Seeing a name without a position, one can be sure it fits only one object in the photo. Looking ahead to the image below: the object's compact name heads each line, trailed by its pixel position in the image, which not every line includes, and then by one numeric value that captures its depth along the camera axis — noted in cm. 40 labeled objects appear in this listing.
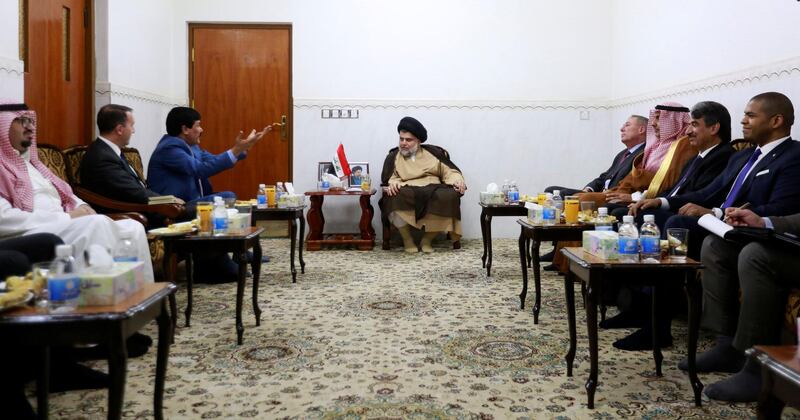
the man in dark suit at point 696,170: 357
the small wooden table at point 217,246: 324
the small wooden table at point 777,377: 139
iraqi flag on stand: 660
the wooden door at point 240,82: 708
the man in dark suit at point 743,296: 248
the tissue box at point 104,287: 179
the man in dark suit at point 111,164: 407
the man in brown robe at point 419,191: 632
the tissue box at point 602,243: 252
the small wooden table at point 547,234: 366
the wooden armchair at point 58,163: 376
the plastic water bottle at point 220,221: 333
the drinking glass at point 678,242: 262
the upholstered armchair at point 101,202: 398
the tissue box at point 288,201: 484
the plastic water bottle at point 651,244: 255
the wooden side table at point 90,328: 169
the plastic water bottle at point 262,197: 486
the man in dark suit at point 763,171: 311
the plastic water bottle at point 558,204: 382
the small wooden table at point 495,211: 502
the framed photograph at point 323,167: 706
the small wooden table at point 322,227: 645
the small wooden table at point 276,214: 473
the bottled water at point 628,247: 254
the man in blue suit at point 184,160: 480
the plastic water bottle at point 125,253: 213
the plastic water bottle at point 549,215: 379
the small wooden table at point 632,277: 243
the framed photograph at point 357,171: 676
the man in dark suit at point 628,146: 529
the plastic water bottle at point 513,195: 517
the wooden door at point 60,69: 457
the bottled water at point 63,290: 178
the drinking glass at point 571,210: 378
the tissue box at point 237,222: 339
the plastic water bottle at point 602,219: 336
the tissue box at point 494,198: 507
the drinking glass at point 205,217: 335
